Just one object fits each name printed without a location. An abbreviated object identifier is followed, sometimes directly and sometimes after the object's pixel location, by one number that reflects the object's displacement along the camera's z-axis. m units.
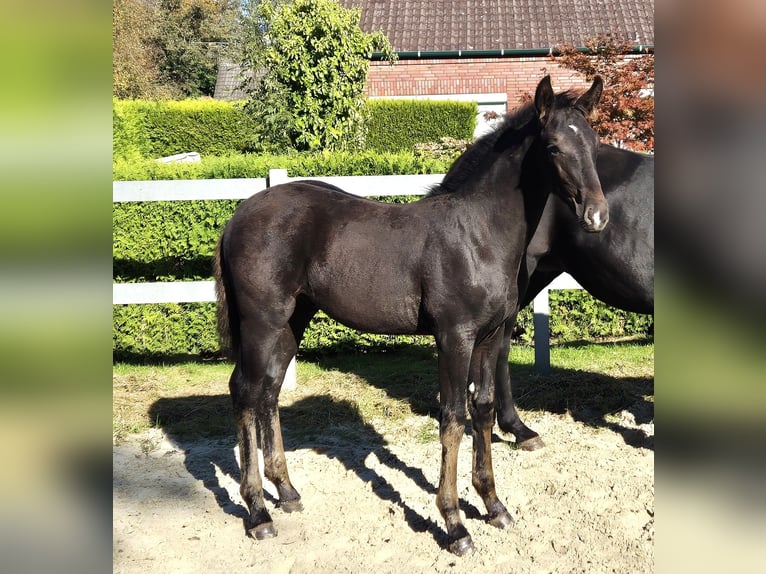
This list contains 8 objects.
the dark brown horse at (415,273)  3.59
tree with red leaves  8.96
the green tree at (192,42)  34.06
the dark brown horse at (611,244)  4.50
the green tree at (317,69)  10.04
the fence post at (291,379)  6.28
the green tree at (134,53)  26.16
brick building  19.27
